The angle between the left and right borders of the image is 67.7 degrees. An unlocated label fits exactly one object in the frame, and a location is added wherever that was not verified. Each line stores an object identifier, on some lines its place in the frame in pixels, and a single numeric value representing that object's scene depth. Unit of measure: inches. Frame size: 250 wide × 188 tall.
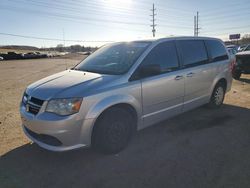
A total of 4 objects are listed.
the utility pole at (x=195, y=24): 1879.8
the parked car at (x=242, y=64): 330.1
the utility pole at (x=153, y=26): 1702.2
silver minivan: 101.6
